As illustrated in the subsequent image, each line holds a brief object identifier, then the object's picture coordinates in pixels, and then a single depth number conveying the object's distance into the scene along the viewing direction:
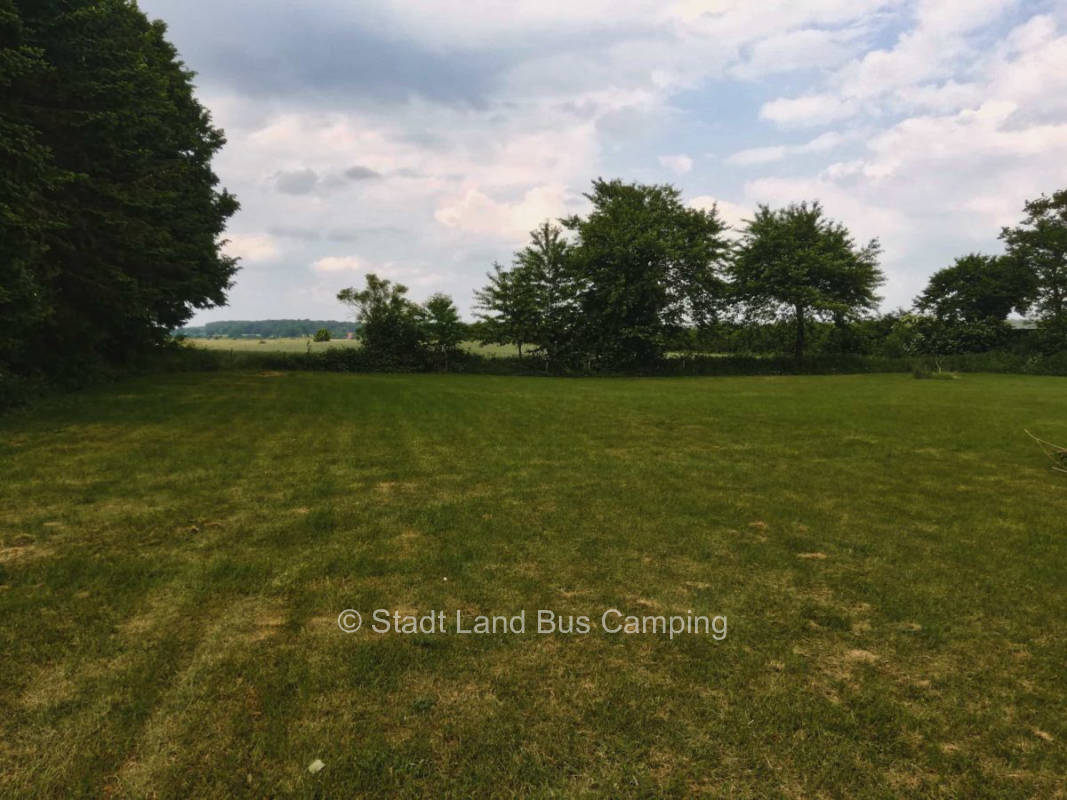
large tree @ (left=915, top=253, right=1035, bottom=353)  44.62
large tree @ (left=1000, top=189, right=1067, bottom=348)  42.50
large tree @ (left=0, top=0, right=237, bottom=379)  12.64
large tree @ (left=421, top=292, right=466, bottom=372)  36.00
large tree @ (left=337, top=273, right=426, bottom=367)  35.62
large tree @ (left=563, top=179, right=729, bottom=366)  36.44
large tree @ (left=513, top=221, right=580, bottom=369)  37.91
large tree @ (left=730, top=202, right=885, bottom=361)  37.62
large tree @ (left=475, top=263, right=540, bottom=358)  37.41
